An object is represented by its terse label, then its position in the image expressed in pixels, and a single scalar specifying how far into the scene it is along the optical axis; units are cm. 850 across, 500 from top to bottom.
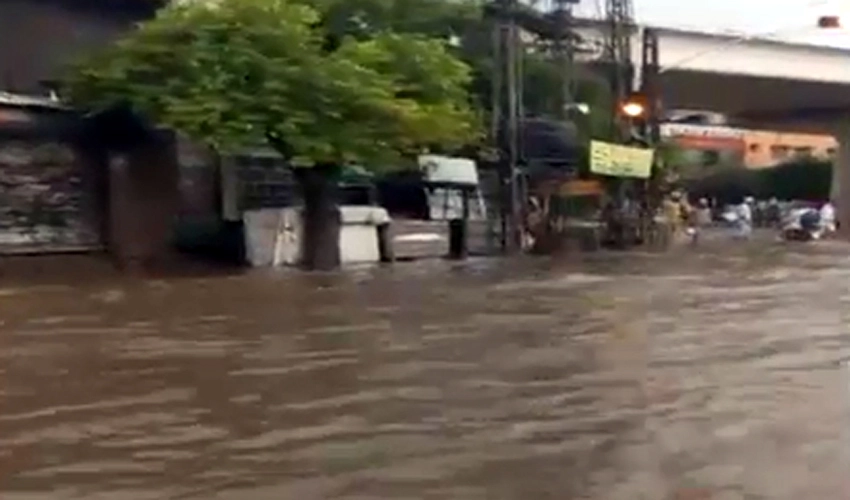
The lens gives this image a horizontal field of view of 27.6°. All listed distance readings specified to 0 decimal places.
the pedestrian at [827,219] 5342
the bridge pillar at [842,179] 6444
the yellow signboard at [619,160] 4031
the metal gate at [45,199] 2802
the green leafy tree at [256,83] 2544
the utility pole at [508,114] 3656
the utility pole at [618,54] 4503
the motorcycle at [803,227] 4912
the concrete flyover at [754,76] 5209
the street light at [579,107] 4216
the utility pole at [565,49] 4153
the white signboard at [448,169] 3412
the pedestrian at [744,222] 5306
